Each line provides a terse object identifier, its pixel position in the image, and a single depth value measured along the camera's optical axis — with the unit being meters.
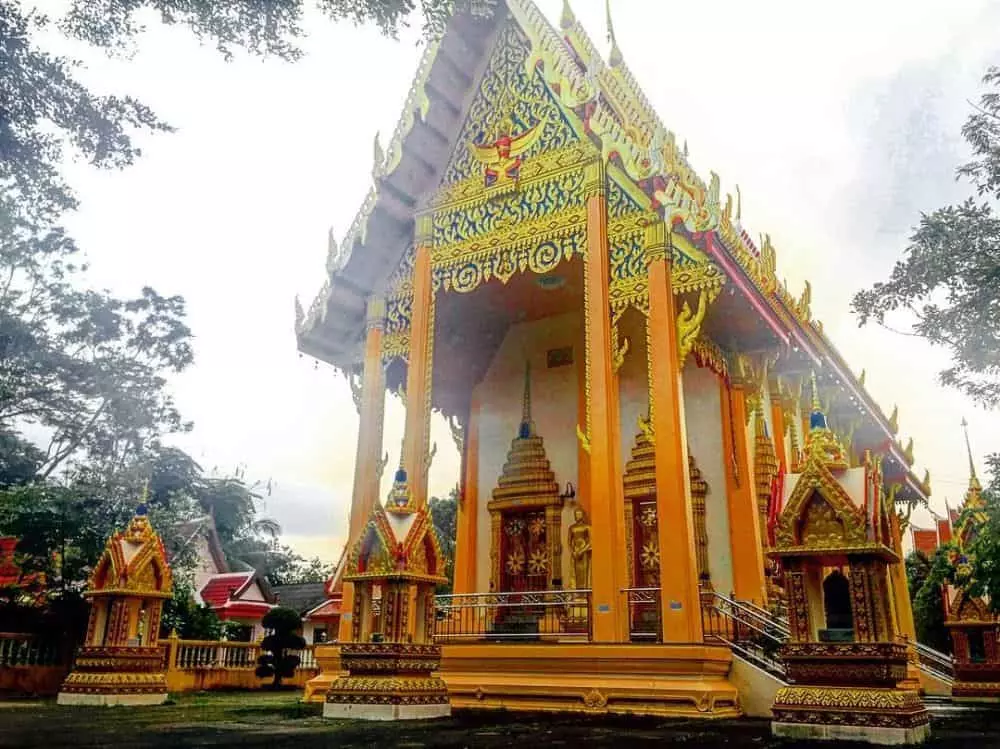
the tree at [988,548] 6.59
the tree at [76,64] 4.30
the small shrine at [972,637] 11.55
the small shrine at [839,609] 4.86
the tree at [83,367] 13.47
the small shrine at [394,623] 6.10
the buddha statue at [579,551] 9.30
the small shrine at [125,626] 8.25
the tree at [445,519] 24.44
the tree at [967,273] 6.19
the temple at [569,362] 6.94
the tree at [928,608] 17.88
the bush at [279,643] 12.43
